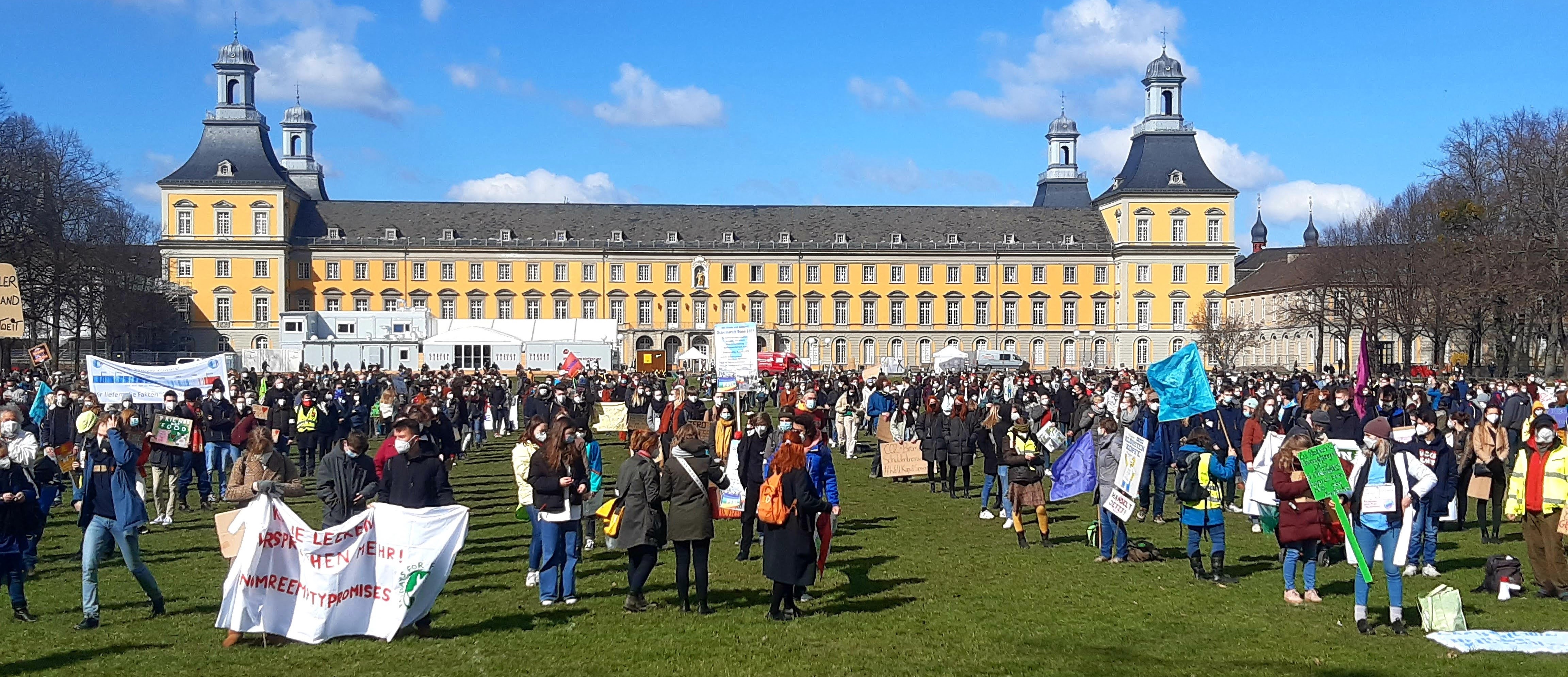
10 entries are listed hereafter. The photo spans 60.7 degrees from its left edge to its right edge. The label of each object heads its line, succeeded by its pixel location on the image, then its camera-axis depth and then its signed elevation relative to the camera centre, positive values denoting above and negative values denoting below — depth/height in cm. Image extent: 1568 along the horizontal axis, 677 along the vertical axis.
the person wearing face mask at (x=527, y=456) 1245 -113
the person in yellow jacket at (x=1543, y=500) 1134 -143
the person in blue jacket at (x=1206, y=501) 1194 -152
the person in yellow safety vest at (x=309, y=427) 2245 -150
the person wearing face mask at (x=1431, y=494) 1305 -164
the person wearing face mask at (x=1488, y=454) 1499 -137
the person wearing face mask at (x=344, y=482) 1134 -123
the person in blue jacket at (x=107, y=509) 1048 -136
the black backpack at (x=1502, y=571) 1171 -210
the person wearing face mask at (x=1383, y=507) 1005 -131
